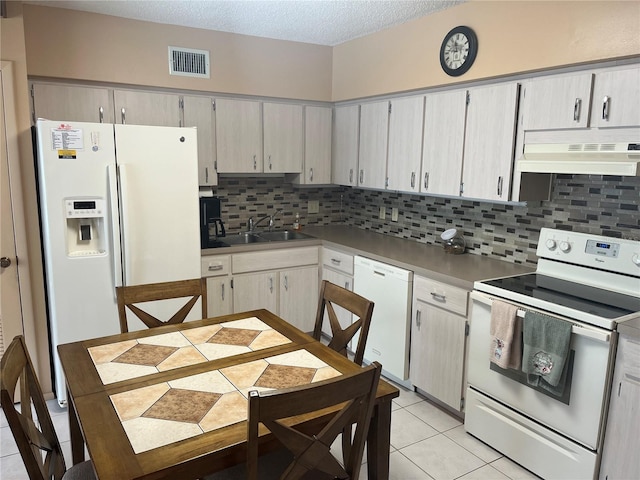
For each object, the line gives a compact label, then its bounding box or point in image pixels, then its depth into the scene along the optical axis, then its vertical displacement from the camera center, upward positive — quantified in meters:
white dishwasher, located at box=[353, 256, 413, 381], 3.11 -0.94
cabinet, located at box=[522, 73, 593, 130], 2.38 +0.35
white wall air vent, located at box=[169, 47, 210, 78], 3.47 +0.74
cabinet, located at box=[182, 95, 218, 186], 3.60 +0.27
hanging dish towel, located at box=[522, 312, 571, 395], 2.12 -0.80
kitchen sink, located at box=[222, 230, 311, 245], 4.06 -0.61
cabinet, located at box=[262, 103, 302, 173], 3.93 +0.23
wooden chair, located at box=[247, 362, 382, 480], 1.20 -0.68
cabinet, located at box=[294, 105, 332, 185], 4.12 +0.17
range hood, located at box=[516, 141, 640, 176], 2.14 +0.06
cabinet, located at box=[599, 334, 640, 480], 1.95 -0.99
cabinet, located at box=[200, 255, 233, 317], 3.51 -0.86
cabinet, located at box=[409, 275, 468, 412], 2.76 -1.02
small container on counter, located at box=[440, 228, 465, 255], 3.33 -0.50
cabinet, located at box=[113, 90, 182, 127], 3.38 +0.39
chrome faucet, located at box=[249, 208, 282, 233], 4.21 -0.48
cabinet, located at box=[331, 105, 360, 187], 3.98 +0.18
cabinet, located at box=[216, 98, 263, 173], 3.74 +0.23
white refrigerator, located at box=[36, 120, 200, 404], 2.73 -0.30
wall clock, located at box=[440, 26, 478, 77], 2.87 +0.72
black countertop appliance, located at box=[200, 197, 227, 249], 3.61 -0.39
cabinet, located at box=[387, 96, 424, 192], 3.37 +0.17
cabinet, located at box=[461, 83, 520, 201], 2.74 +0.16
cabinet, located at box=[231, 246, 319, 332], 3.66 -0.91
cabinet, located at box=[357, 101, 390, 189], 3.68 +0.18
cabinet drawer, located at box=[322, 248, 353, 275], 3.61 -0.71
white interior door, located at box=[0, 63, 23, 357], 2.75 -0.62
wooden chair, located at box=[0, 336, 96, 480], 1.33 -0.78
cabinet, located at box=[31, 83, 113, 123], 3.14 +0.39
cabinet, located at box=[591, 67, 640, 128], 2.19 +0.34
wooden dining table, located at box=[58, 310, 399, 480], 1.27 -0.73
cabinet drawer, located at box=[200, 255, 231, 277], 3.49 -0.72
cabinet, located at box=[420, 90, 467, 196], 3.06 +0.17
